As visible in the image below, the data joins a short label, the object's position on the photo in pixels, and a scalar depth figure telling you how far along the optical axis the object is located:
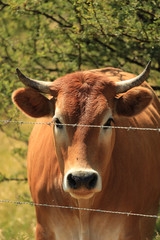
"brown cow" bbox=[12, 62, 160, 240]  8.41
